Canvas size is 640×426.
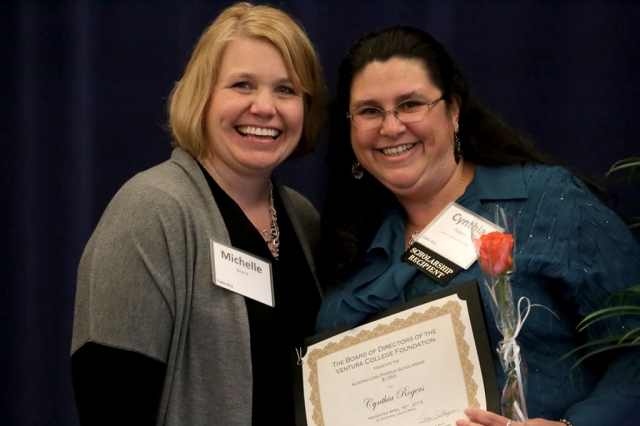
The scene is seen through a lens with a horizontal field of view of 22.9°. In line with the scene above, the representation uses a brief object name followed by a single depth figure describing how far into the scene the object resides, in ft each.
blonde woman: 6.99
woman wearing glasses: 6.97
